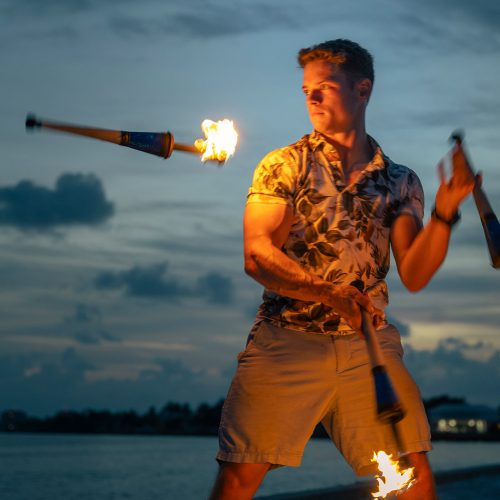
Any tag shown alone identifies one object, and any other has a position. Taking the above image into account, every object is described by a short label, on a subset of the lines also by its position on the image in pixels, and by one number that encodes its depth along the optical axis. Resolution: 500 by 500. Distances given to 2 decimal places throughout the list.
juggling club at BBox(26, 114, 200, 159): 4.04
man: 4.35
